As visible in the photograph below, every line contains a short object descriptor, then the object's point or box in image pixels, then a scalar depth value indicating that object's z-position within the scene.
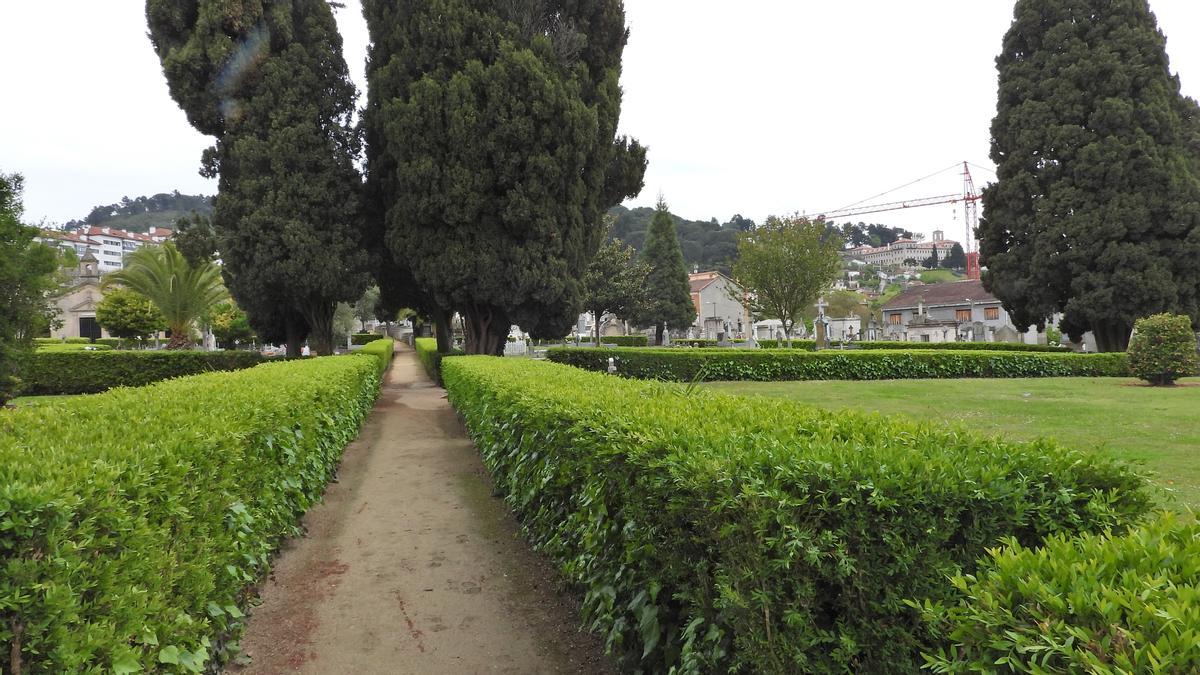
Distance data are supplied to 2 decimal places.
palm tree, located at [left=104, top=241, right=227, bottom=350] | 31.80
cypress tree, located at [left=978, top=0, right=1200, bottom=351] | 22.77
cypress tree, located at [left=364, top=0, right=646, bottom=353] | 17.56
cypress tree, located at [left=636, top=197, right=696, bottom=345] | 54.31
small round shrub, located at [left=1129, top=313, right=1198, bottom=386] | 16.05
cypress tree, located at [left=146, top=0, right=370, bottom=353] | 18.34
